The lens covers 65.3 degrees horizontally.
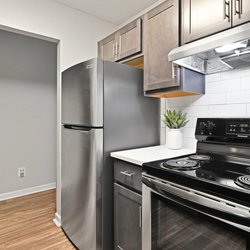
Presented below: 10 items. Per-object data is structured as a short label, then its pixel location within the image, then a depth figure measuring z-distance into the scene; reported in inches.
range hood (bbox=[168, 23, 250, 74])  38.5
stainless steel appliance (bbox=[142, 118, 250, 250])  31.1
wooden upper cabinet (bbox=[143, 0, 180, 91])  58.0
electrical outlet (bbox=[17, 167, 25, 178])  113.4
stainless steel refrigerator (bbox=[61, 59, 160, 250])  58.6
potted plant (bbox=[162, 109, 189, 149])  66.1
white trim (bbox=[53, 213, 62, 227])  82.6
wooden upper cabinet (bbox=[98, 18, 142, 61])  71.2
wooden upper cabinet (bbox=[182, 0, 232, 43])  47.1
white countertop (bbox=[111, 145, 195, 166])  52.1
